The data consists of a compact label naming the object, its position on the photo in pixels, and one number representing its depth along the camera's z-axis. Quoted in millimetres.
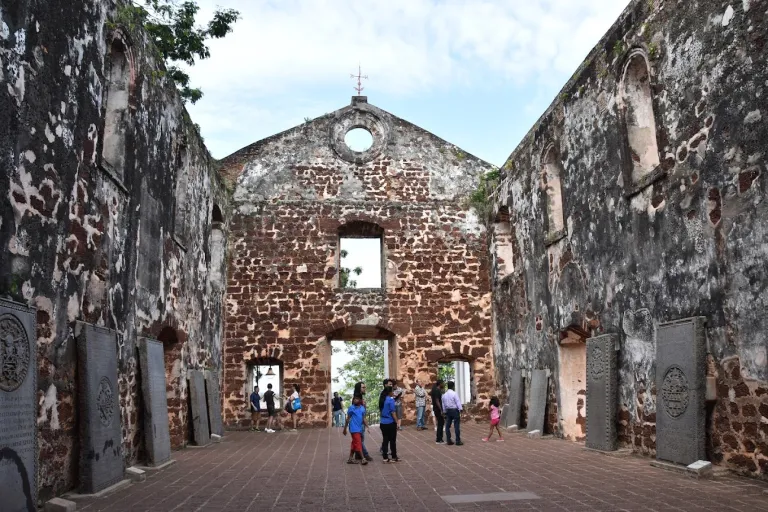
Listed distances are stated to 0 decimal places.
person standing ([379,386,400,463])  9262
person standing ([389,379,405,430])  14247
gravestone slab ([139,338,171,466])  8953
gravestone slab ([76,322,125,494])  6754
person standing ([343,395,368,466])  9062
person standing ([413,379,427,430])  15289
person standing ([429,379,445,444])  11992
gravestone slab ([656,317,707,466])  7410
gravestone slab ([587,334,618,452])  9594
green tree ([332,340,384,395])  37906
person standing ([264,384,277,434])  15055
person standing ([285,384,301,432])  15461
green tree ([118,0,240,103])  16594
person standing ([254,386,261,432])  15547
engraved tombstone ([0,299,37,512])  5039
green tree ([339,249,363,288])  23881
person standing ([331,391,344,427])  17578
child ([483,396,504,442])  11805
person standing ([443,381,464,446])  11336
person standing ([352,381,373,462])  9195
